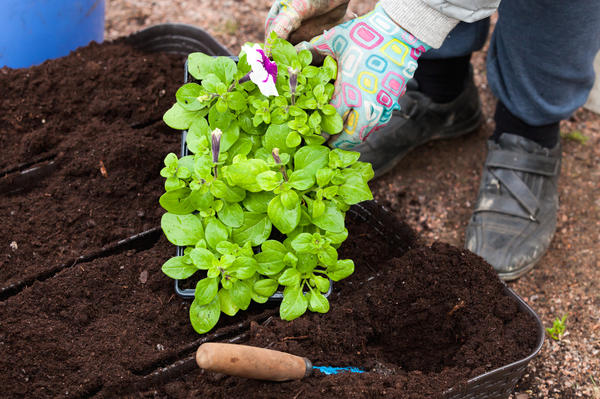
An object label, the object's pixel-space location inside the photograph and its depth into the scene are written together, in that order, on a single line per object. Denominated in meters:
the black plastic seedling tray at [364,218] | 1.30
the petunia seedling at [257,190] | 1.30
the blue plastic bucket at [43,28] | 2.11
